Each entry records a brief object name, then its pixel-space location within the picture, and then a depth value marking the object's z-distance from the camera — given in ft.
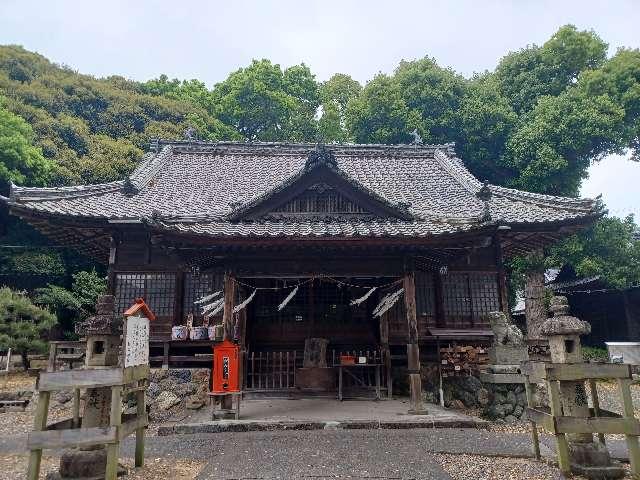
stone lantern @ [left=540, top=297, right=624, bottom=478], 22.09
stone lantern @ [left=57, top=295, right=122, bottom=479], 21.63
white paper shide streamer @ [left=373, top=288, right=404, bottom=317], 39.91
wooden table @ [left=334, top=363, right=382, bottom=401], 41.78
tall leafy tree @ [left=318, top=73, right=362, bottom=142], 144.66
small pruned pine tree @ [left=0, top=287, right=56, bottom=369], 59.59
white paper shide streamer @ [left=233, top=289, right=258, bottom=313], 39.25
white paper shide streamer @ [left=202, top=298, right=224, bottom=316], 40.50
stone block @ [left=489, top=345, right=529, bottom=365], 38.93
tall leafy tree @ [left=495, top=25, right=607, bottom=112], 99.04
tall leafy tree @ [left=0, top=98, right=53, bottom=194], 84.94
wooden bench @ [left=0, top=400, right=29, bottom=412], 44.24
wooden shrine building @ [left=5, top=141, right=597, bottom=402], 37.52
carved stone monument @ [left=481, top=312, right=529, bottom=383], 38.32
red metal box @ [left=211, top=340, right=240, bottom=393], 34.14
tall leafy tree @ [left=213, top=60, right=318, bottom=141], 140.97
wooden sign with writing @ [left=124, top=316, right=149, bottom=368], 22.59
